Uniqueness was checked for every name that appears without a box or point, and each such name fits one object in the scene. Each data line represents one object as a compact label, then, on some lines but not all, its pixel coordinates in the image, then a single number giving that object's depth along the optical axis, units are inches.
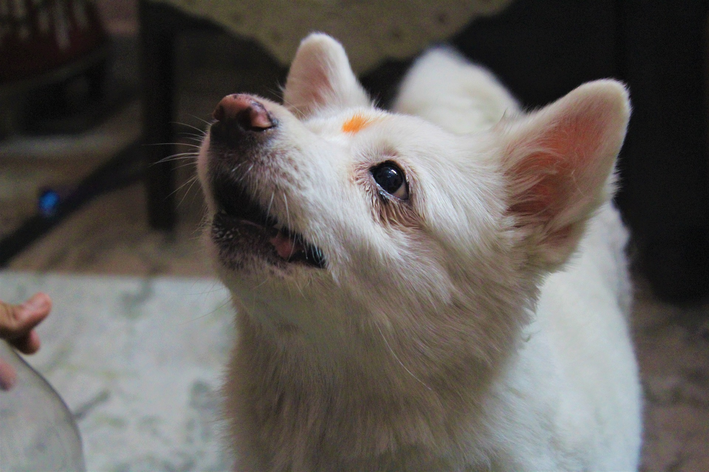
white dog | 25.6
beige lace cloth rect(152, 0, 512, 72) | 42.5
